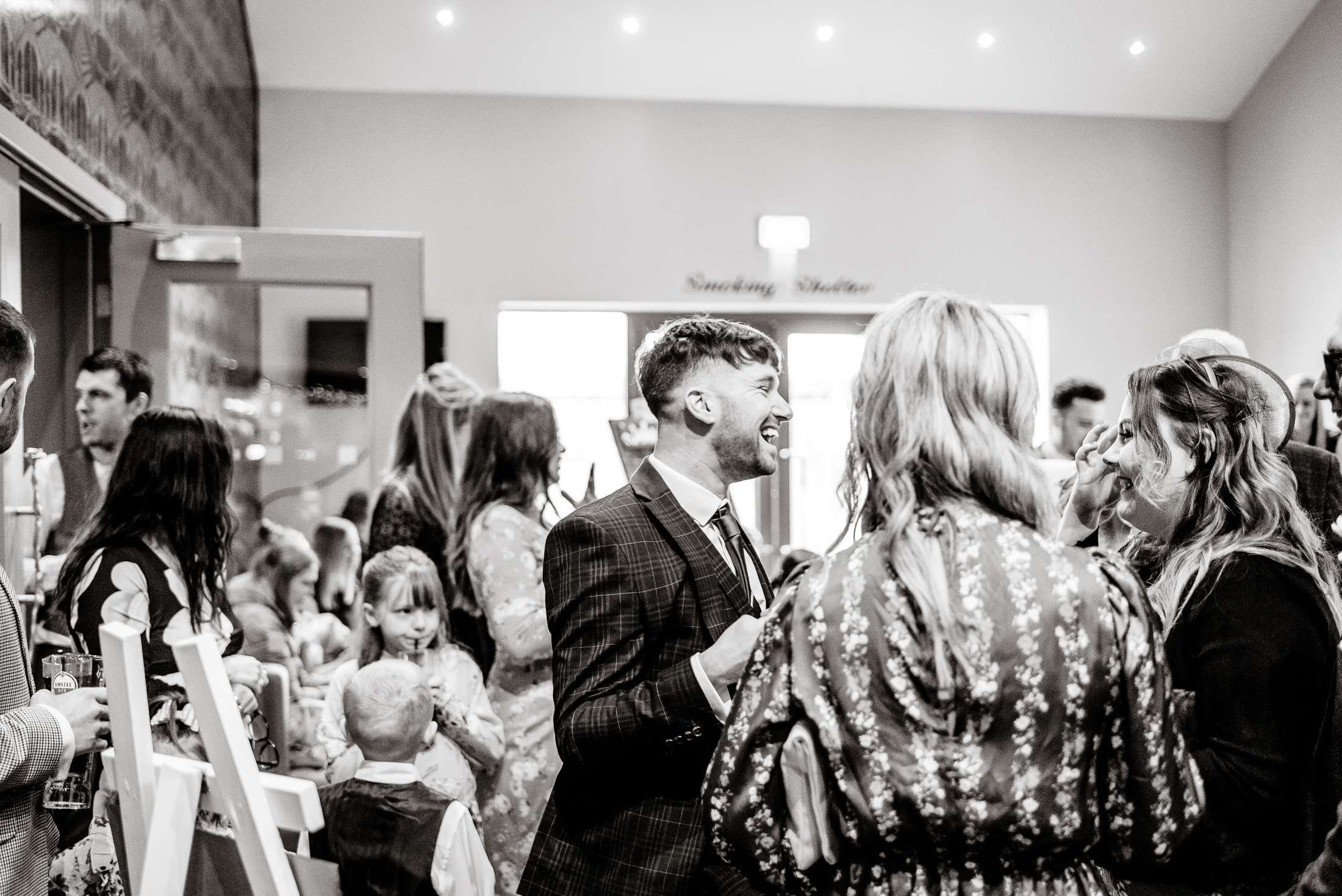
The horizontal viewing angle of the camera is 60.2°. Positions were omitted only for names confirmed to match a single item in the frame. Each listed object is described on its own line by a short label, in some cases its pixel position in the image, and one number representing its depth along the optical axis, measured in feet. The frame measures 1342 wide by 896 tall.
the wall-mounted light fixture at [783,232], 22.95
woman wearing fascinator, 4.53
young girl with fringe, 7.89
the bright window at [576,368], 22.52
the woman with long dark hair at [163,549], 7.10
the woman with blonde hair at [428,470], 10.03
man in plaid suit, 4.98
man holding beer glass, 5.09
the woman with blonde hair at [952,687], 3.69
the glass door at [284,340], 12.30
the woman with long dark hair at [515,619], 7.86
